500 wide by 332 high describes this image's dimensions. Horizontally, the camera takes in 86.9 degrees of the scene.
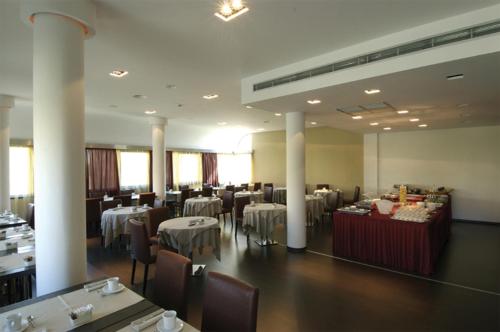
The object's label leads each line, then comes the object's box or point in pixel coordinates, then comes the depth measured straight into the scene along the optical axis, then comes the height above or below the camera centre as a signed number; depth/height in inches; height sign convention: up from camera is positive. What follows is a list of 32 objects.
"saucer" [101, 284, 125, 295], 72.1 -34.6
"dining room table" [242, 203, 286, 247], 213.2 -45.3
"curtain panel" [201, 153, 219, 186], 428.1 -6.7
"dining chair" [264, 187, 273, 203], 350.6 -42.4
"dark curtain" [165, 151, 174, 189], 377.7 -8.0
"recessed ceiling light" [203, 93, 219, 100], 220.4 +57.5
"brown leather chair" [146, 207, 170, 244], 178.9 -38.1
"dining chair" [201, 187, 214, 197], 347.3 -37.5
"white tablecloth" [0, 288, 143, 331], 58.3 -34.9
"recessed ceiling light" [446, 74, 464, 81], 122.2 +39.8
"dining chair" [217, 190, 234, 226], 296.6 -44.3
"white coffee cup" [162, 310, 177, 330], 56.2 -33.5
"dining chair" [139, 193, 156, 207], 278.4 -36.4
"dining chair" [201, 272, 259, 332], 61.3 -34.8
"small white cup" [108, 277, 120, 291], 73.2 -33.3
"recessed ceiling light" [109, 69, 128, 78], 162.0 +57.6
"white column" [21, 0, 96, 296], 81.7 +7.1
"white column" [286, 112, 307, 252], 207.9 -11.1
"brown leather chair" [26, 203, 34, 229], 185.9 -35.2
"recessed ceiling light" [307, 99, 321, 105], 169.7 +40.4
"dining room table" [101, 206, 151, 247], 204.4 -45.5
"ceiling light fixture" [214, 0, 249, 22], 94.3 +57.3
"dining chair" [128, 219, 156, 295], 137.4 -42.6
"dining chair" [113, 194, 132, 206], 273.4 -36.3
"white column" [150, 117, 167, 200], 322.3 +6.8
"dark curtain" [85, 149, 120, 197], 300.5 -8.2
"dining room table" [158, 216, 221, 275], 151.3 -41.8
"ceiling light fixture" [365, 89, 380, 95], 146.2 +39.8
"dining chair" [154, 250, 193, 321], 76.4 -35.7
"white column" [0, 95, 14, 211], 219.0 +12.8
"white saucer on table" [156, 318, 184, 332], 56.1 -35.0
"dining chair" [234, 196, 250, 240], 240.1 -40.5
